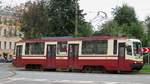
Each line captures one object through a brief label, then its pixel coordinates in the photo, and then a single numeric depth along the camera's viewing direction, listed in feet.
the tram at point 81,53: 79.74
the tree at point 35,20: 125.22
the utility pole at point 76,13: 108.81
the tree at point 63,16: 120.56
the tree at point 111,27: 143.11
